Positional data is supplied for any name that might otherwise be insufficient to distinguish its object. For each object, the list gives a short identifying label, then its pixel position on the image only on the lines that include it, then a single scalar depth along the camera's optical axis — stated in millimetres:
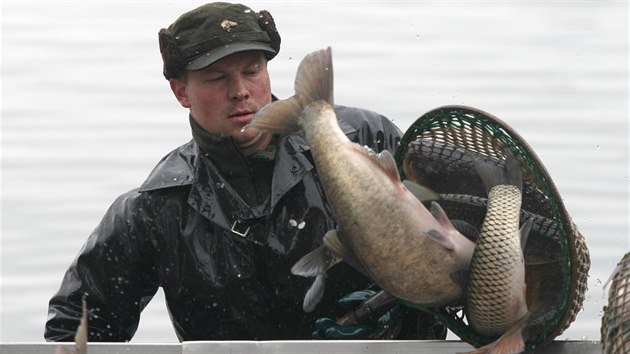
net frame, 9680
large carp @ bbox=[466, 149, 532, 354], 9617
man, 12062
